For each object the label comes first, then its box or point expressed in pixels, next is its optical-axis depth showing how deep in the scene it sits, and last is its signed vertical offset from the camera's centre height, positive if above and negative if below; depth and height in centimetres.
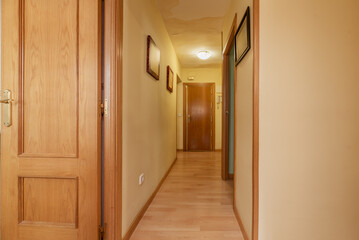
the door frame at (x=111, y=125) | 130 -6
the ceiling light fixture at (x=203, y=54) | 437 +143
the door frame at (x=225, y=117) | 315 -1
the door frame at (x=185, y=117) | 597 -3
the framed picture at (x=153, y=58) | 212 +69
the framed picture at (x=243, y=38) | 146 +67
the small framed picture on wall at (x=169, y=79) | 341 +69
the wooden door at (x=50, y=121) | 126 -3
